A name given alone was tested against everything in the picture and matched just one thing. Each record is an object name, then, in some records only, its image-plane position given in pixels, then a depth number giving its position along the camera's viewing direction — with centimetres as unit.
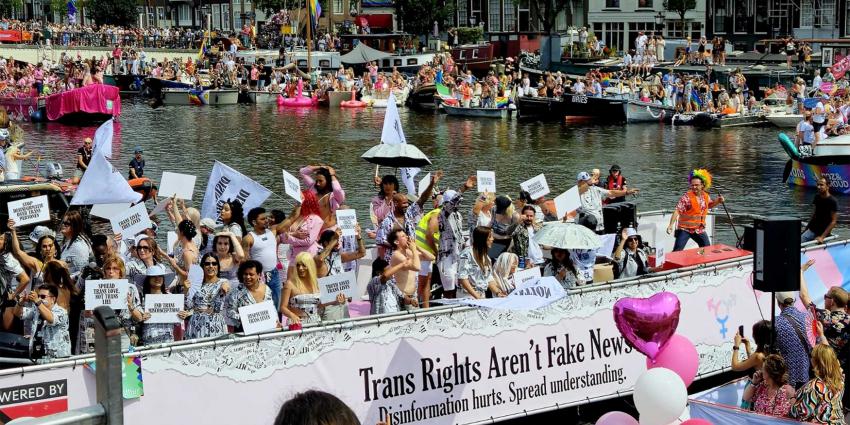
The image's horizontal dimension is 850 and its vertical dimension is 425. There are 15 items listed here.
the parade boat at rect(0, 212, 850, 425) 895
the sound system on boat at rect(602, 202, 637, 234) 1516
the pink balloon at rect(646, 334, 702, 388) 930
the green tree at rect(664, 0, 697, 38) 6575
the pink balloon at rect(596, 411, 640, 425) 843
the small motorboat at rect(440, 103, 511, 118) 4922
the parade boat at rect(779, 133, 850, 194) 2736
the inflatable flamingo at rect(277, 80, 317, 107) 5621
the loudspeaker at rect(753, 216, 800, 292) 1020
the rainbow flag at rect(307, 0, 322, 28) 6138
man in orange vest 1538
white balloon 838
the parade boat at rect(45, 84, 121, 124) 4753
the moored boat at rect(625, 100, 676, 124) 4575
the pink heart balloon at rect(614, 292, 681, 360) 916
